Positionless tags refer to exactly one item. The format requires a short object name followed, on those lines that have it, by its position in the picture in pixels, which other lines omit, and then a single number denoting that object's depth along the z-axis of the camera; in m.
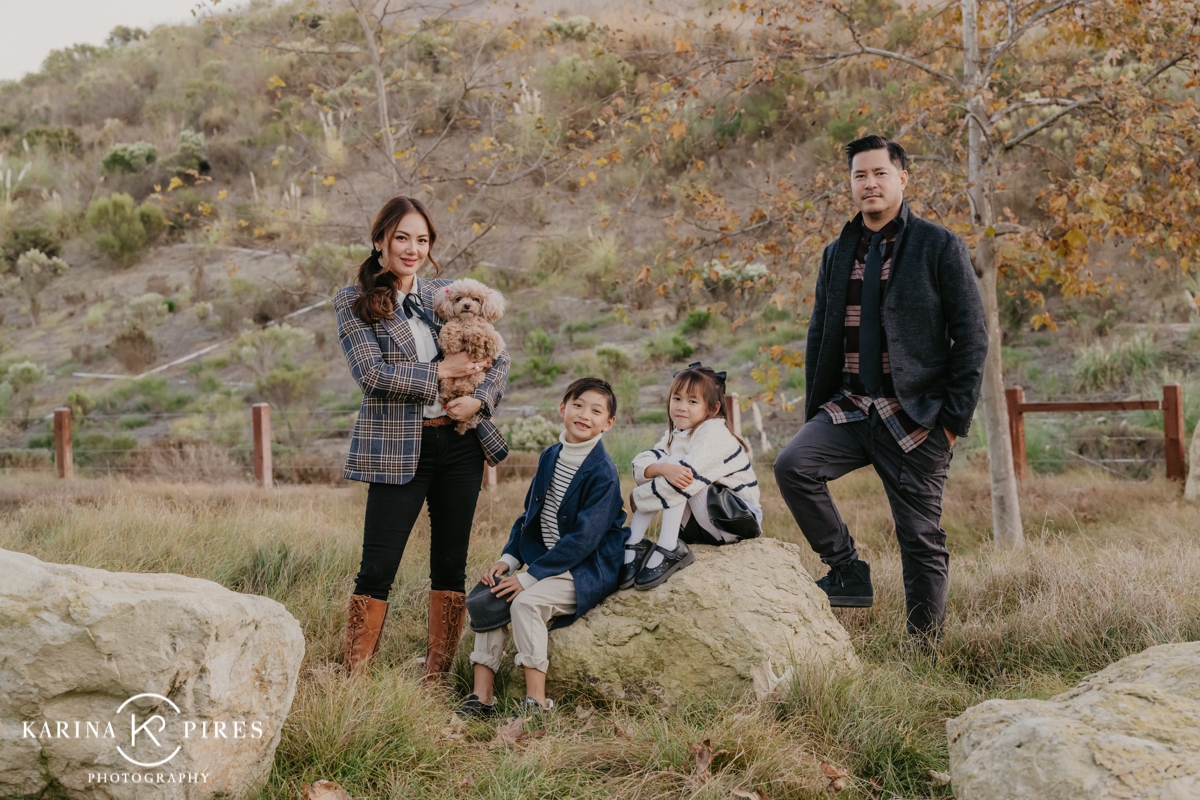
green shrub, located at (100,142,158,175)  26.16
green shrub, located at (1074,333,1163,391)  12.66
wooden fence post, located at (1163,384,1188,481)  8.88
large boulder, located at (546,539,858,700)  3.60
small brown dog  3.83
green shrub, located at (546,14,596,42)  25.45
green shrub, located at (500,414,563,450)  11.87
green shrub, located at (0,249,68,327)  22.25
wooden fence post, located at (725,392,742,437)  10.18
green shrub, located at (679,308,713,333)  16.69
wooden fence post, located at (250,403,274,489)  10.72
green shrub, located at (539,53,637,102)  21.89
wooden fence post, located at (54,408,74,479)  11.52
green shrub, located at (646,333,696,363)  15.91
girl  3.81
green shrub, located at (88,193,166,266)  22.84
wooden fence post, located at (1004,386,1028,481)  9.41
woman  3.70
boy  3.63
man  3.76
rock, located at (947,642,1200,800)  2.08
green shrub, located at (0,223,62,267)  23.41
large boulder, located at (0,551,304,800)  2.51
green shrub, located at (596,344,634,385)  15.33
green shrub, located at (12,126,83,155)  28.41
